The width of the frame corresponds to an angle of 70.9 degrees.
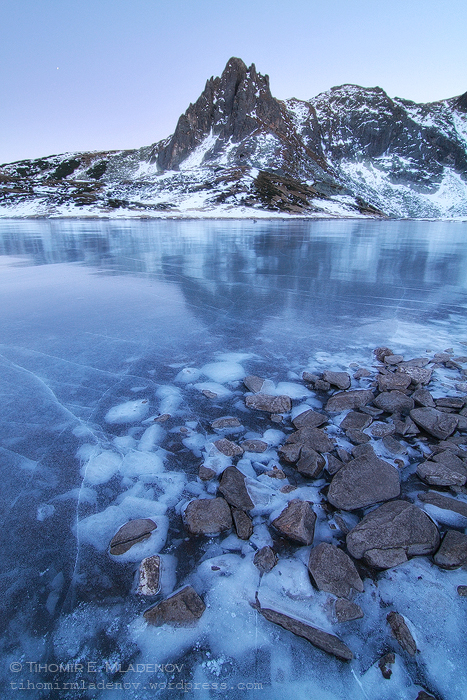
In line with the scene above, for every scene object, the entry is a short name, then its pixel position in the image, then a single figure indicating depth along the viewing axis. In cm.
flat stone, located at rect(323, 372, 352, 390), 368
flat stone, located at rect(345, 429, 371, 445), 285
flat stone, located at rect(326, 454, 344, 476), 255
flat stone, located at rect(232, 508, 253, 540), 206
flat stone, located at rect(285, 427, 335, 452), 275
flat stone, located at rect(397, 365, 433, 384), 373
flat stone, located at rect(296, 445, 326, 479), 251
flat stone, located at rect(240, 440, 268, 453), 277
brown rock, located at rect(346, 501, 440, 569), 190
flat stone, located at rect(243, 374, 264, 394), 361
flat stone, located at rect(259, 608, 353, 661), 151
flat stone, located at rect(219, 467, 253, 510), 224
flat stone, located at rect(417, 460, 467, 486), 239
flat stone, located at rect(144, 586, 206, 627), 161
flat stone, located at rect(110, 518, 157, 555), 198
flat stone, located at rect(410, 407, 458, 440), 287
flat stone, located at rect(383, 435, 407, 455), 275
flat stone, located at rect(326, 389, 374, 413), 332
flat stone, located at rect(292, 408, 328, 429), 304
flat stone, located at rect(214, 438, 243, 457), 272
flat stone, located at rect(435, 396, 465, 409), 324
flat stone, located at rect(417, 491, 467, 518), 221
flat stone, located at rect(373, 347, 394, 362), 435
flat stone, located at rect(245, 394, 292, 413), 329
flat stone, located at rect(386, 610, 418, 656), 154
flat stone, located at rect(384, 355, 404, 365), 418
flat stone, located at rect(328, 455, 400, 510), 228
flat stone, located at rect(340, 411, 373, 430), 301
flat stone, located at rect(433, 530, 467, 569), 188
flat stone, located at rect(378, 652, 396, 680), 146
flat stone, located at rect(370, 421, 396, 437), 295
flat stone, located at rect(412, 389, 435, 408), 328
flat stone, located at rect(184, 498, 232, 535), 209
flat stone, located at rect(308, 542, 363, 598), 176
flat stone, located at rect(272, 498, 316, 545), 201
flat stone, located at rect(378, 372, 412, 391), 359
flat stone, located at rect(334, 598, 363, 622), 163
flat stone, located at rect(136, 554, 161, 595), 174
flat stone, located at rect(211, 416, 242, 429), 307
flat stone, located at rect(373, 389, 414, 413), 327
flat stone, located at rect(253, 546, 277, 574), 187
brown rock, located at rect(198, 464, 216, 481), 248
